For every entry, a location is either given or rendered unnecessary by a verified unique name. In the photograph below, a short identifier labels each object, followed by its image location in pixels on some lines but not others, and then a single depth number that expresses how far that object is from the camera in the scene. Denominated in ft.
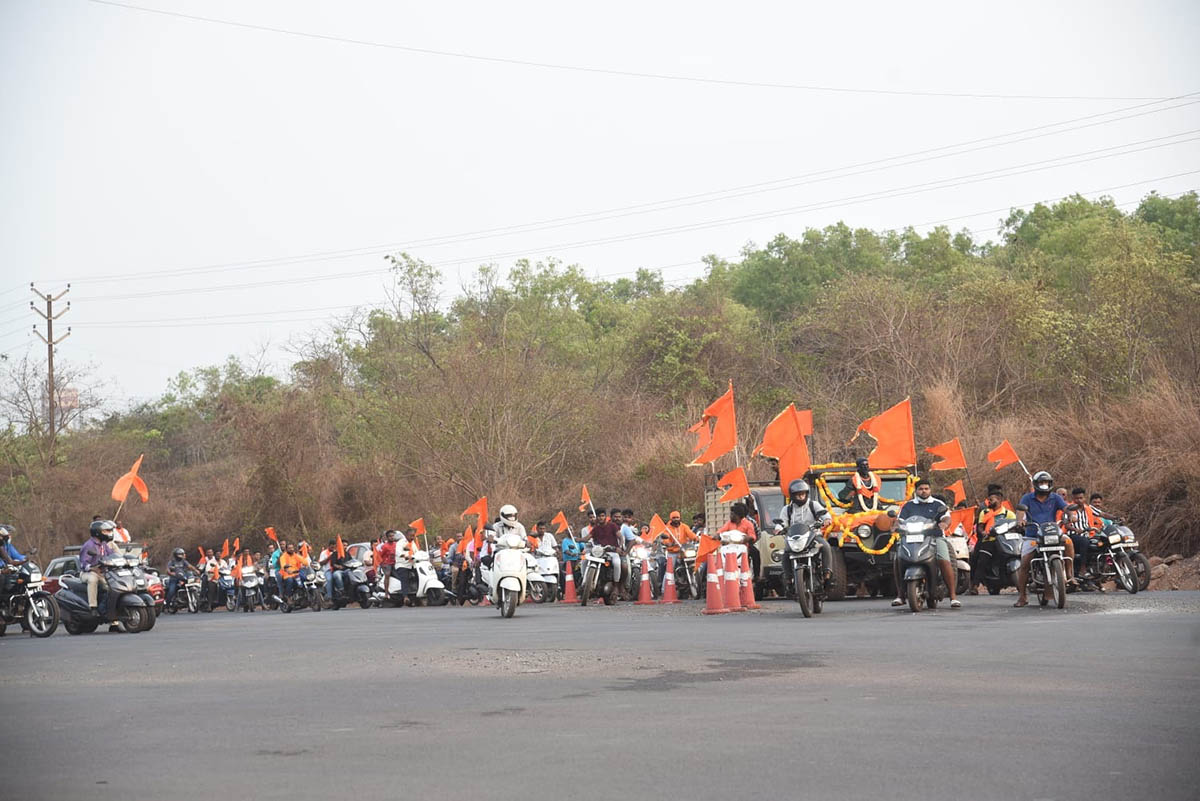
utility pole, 203.21
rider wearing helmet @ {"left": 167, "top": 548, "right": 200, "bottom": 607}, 134.51
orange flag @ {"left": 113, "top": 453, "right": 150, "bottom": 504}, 95.09
